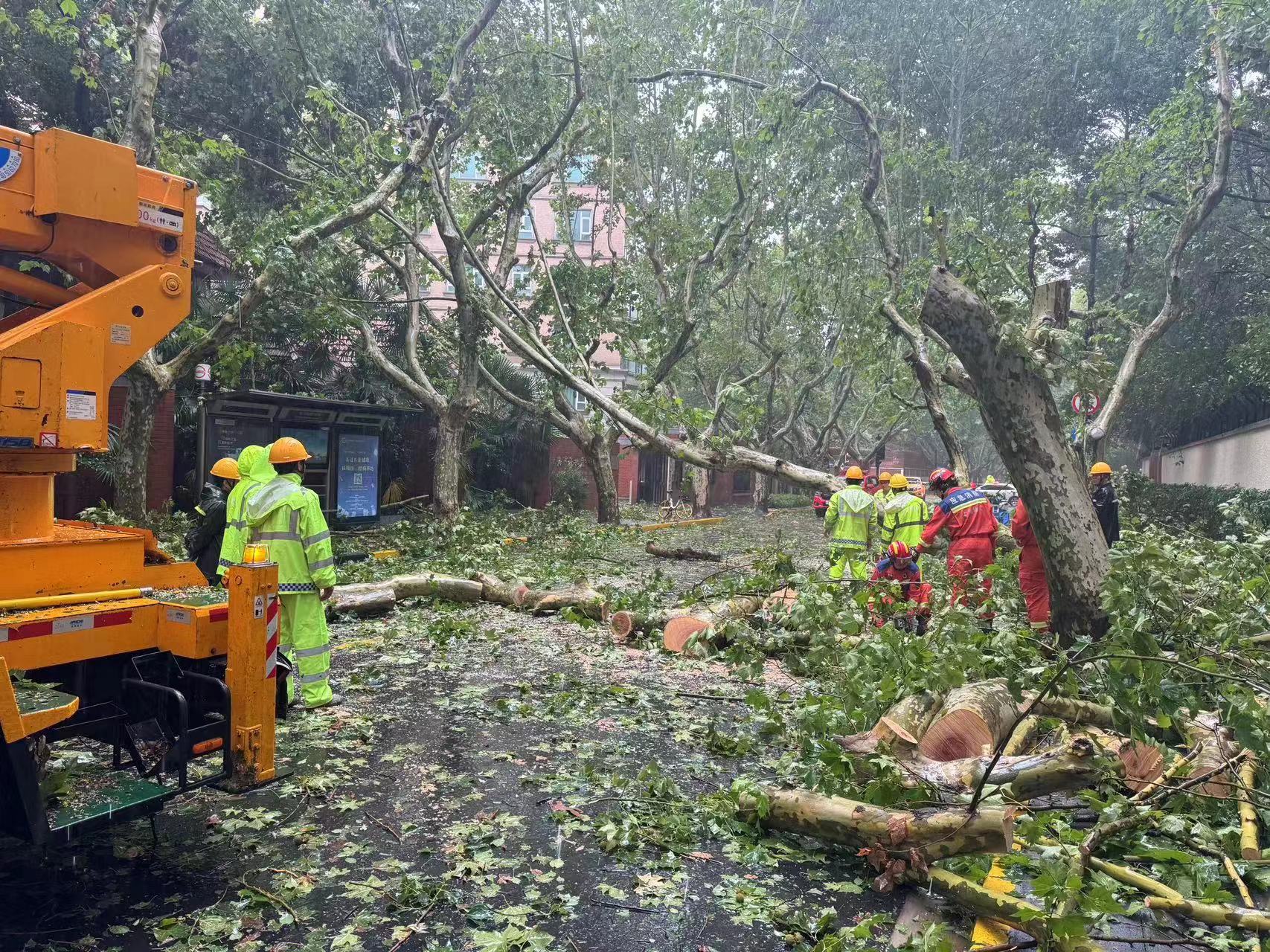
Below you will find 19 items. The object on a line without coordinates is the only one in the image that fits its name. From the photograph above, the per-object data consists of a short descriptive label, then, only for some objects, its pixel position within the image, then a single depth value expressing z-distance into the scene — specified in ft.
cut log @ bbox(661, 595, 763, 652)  25.39
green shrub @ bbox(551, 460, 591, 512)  79.41
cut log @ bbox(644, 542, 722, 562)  46.03
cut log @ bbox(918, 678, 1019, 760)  14.69
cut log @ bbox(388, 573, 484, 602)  30.48
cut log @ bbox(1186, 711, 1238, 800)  12.39
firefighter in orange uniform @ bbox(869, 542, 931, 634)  26.91
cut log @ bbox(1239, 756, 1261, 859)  10.71
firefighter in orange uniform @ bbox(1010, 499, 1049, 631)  24.66
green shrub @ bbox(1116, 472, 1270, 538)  52.16
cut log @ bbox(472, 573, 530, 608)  31.17
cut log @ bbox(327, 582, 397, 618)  28.07
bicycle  80.79
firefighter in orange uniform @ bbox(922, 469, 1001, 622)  26.08
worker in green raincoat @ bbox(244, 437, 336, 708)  18.17
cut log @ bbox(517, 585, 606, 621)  29.30
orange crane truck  11.25
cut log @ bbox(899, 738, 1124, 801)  12.64
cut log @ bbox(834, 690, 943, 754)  14.60
